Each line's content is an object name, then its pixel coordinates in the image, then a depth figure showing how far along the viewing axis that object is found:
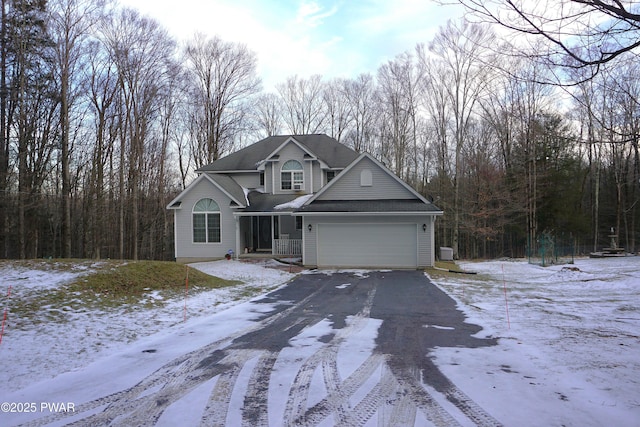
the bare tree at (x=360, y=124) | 37.28
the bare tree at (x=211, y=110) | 33.91
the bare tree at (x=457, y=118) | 28.14
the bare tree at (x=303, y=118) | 38.81
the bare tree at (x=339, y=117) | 38.44
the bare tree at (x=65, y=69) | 20.67
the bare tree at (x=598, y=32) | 4.35
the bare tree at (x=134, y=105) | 25.41
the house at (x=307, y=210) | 17.25
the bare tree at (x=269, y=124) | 39.15
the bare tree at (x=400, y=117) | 32.56
